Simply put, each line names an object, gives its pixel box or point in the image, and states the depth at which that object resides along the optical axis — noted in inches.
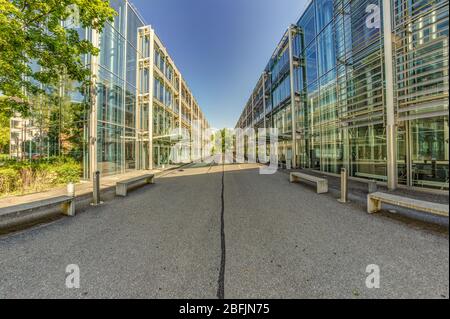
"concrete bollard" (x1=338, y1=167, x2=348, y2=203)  250.7
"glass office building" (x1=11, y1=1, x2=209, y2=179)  487.8
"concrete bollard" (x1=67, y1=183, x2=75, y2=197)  246.7
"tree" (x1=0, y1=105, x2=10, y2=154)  568.8
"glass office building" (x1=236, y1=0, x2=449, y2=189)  286.0
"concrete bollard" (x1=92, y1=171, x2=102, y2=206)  258.8
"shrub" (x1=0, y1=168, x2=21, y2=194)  294.5
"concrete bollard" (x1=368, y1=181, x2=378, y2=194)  287.3
